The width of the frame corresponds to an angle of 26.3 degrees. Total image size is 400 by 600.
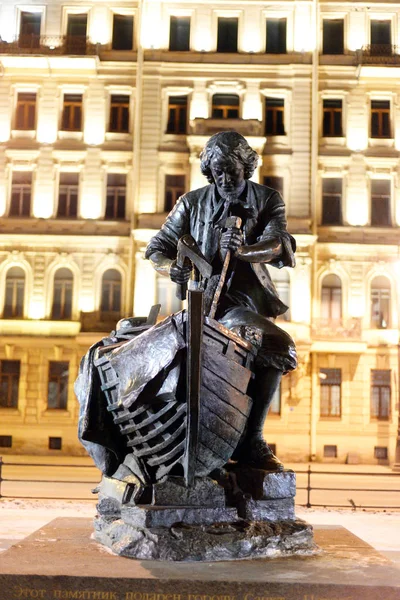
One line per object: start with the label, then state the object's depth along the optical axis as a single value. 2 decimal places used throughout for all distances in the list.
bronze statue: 4.57
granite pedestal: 3.87
